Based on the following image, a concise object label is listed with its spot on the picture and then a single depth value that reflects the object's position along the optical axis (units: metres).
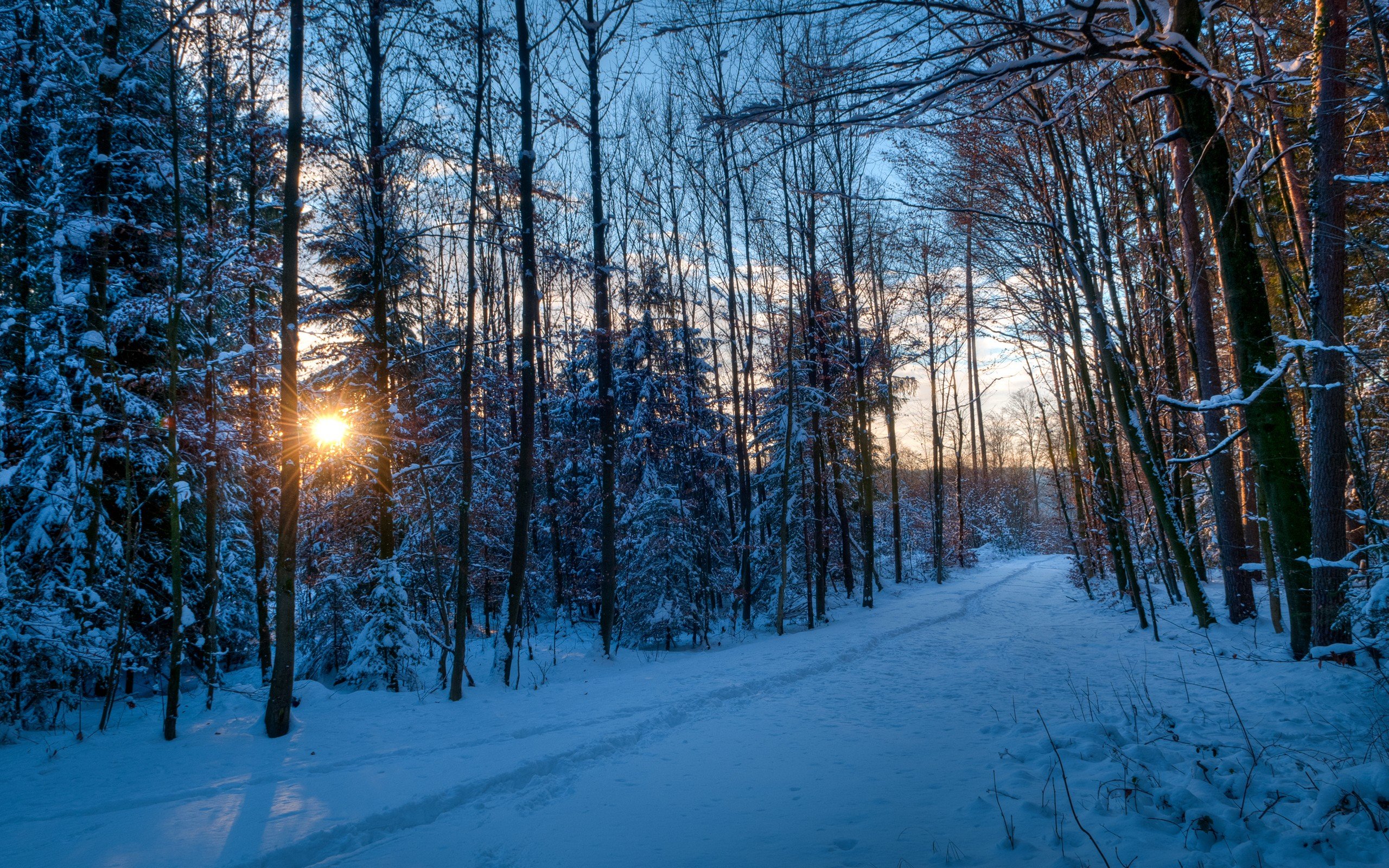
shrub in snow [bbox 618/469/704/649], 12.20
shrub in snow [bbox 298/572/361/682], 8.88
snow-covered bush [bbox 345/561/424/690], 8.17
